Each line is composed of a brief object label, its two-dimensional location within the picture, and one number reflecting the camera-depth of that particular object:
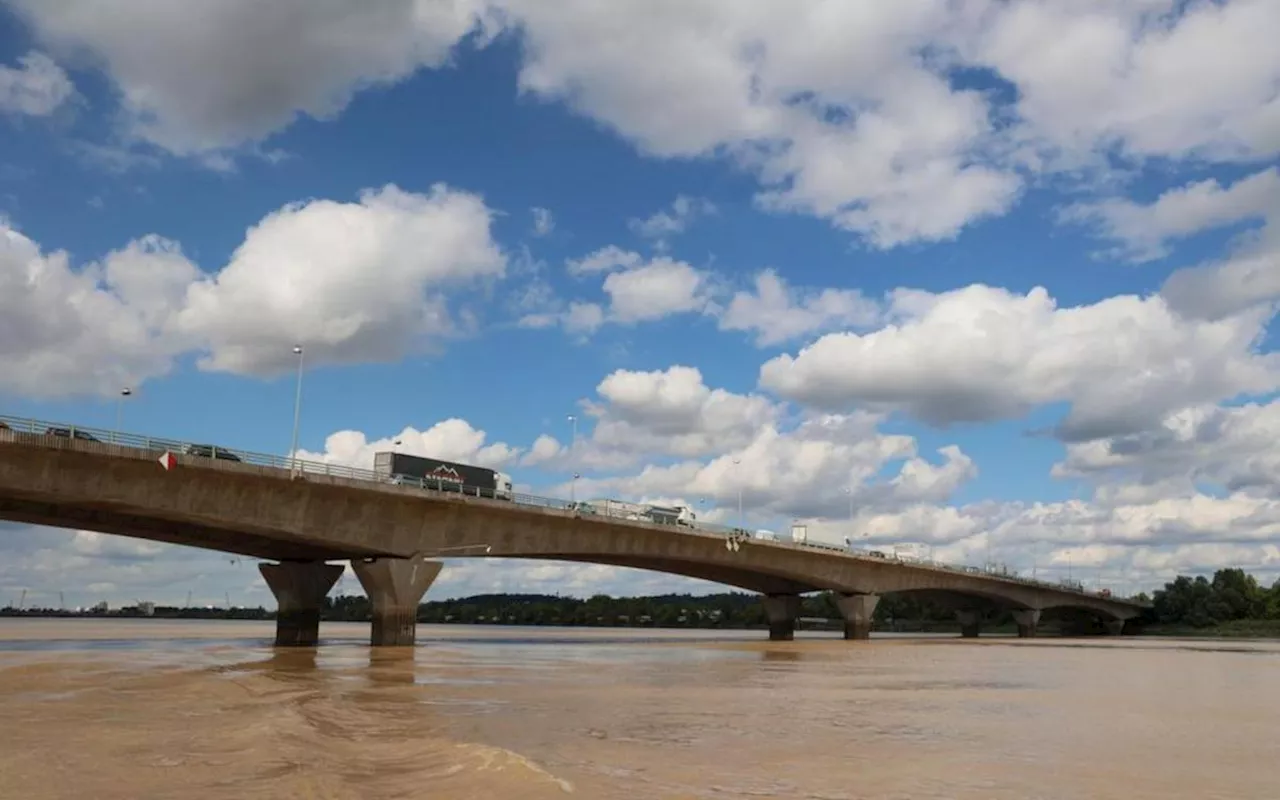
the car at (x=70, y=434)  44.91
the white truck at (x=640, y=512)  77.56
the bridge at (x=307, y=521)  46.62
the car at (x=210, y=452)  49.77
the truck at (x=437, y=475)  63.22
